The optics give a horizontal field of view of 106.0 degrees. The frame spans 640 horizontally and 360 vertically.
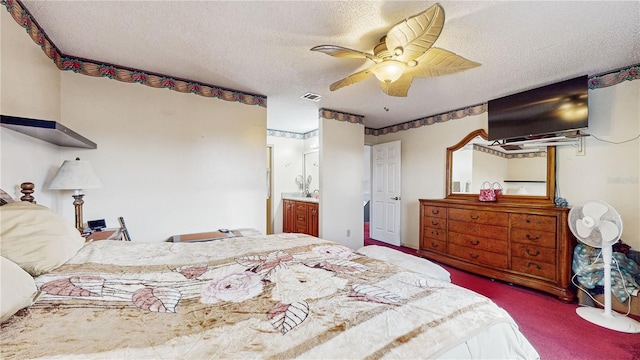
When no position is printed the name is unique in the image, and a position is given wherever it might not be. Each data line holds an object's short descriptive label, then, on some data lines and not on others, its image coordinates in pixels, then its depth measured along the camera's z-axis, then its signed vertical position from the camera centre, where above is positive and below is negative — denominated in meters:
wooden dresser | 2.45 -0.72
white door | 4.54 -0.27
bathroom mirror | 5.34 +0.23
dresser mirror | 2.88 +0.14
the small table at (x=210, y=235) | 2.49 -0.62
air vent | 3.15 +1.10
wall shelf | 1.34 +0.30
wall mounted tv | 2.46 +0.78
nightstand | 1.87 -0.46
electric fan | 2.01 -0.50
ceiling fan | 1.38 +0.87
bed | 0.61 -0.42
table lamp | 1.81 -0.01
